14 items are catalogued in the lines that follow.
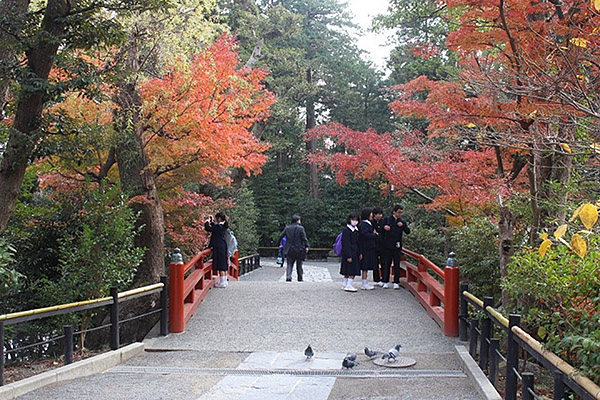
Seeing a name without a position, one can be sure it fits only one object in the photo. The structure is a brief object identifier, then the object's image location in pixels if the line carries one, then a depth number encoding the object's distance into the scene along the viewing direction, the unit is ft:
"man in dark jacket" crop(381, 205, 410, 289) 40.68
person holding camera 41.34
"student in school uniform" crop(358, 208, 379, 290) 40.52
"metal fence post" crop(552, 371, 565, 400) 11.73
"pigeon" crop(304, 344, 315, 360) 24.08
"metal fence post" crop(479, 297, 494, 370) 20.85
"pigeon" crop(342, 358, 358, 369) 22.75
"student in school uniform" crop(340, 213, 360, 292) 39.70
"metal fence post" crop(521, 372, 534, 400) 13.17
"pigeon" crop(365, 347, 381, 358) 24.52
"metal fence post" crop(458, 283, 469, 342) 27.04
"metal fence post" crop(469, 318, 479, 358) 23.85
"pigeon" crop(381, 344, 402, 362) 23.79
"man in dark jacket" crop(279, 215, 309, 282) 47.91
